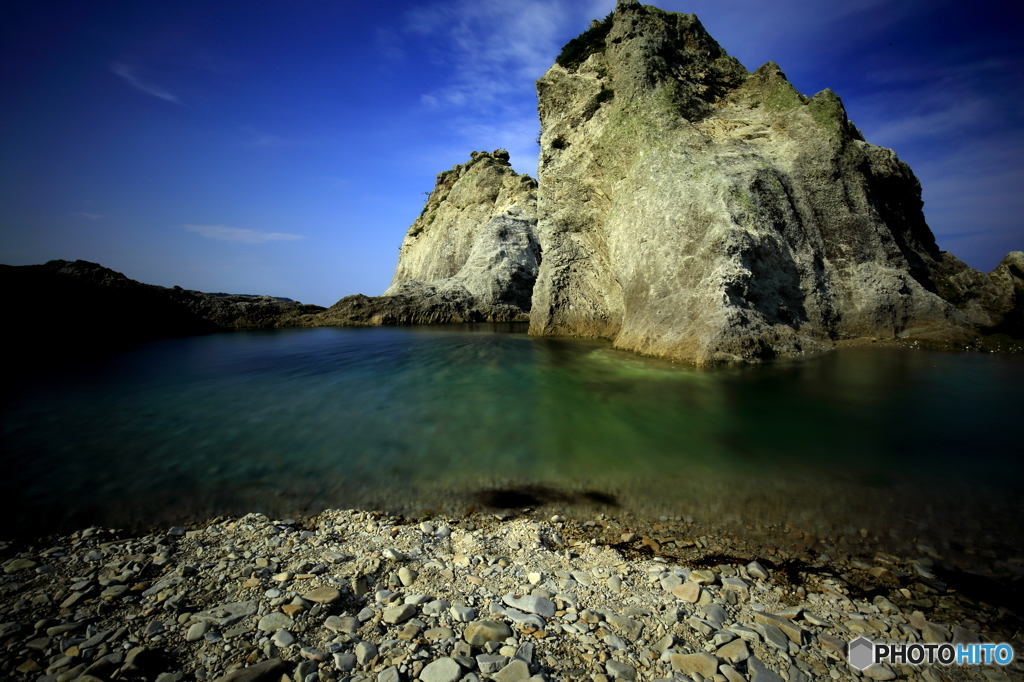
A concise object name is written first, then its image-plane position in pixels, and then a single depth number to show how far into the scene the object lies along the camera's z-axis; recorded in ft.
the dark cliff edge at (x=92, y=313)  51.08
